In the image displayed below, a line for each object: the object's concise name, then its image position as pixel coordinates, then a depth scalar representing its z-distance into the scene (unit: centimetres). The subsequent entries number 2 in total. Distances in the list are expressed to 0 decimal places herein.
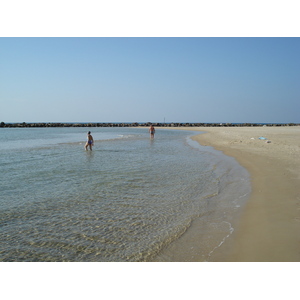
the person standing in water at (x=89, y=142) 2130
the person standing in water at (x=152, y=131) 3644
